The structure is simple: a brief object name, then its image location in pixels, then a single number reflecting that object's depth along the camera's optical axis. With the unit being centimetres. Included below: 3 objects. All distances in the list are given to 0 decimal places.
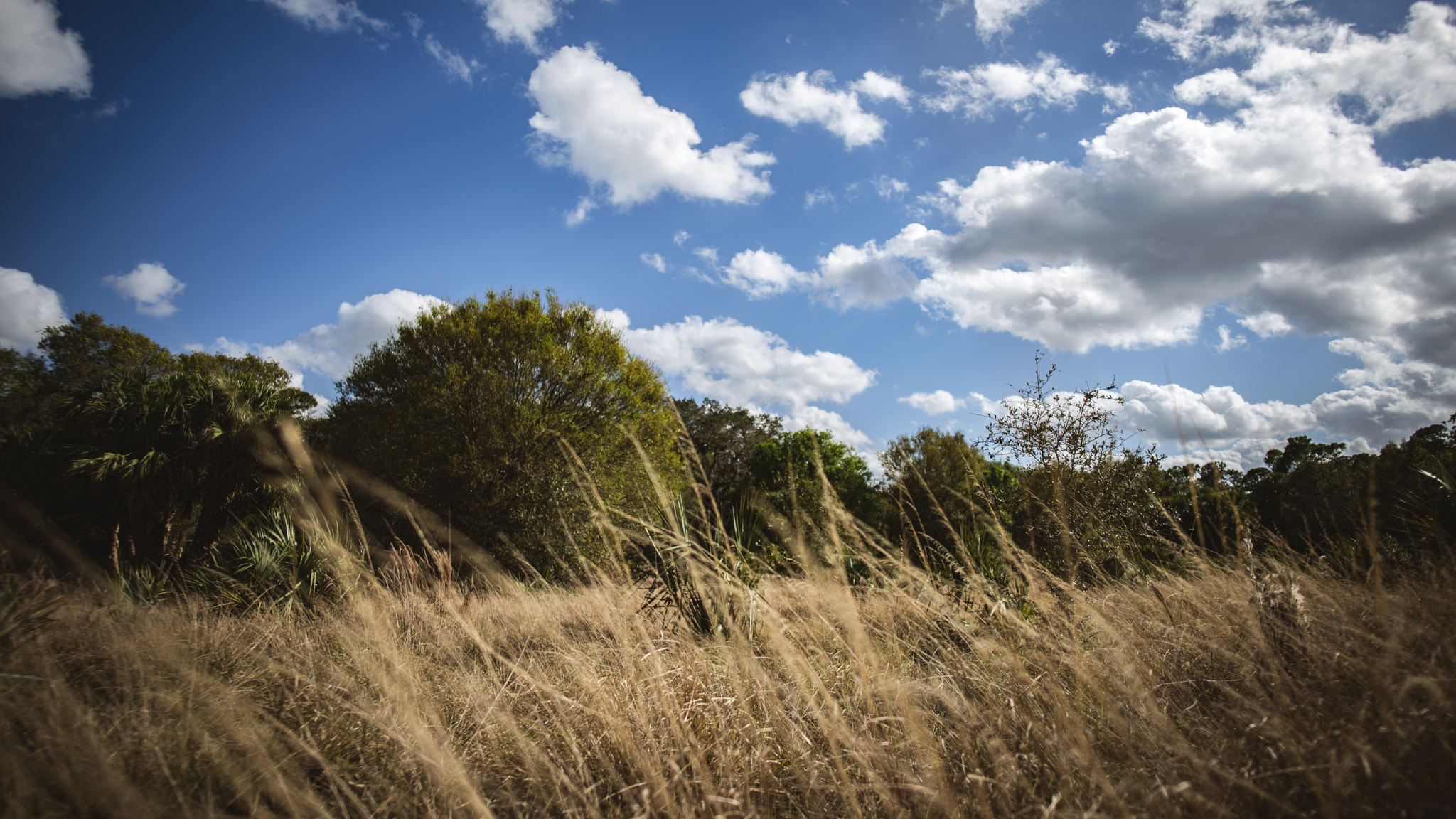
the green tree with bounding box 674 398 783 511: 2673
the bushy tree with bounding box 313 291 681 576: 1204
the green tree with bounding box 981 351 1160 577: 805
